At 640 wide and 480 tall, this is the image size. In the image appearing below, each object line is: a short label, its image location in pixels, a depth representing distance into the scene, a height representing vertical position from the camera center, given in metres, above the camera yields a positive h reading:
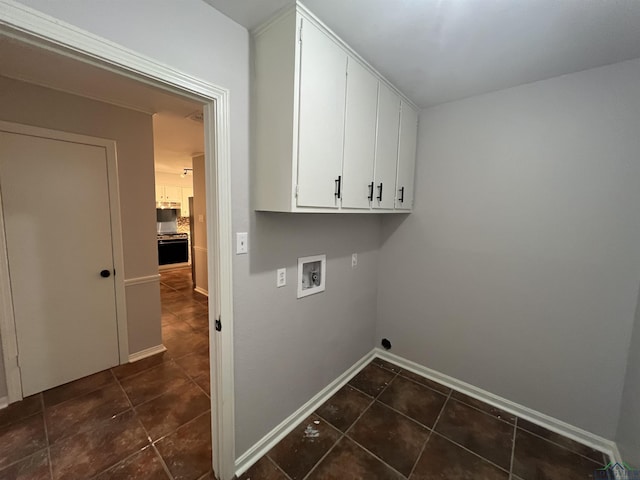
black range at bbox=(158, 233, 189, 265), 6.20 -0.91
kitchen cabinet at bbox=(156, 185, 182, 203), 6.56 +0.48
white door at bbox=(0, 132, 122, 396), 1.92 -0.38
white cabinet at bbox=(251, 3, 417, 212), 1.23 +0.53
